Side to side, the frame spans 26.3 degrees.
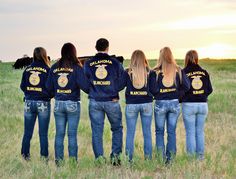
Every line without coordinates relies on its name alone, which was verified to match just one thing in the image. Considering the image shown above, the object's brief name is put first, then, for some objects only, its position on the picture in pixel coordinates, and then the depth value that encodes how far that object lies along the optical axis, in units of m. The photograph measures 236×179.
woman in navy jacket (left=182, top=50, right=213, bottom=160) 10.44
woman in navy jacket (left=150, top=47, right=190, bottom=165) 9.98
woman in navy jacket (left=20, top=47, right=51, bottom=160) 10.24
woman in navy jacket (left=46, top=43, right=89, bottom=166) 9.82
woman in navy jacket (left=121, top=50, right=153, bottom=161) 9.89
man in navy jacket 9.85
